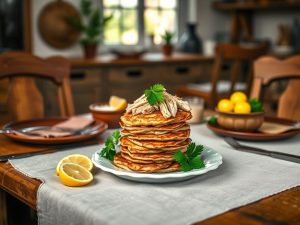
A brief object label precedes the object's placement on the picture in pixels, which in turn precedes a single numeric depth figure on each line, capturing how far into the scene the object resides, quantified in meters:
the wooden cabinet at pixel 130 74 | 3.61
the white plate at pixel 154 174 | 0.99
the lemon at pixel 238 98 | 1.52
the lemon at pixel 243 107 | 1.48
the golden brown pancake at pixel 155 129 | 1.02
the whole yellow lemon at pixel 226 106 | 1.52
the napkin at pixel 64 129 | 1.43
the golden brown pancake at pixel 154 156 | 1.01
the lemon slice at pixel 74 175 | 0.99
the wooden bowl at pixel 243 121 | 1.47
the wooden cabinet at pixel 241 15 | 4.53
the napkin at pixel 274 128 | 1.50
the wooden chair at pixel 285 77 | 2.04
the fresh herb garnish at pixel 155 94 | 1.05
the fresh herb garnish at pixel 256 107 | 1.50
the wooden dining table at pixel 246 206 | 0.83
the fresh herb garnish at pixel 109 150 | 1.13
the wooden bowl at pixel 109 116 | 1.61
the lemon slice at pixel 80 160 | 1.11
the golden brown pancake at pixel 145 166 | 1.01
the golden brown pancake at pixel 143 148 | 1.01
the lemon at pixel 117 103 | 1.65
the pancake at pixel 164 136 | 1.01
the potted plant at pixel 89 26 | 3.84
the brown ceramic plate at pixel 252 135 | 1.42
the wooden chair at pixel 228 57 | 3.25
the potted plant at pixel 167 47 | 4.18
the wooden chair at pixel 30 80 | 1.94
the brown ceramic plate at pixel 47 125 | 1.37
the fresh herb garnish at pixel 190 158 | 1.02
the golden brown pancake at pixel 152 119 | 1.02
